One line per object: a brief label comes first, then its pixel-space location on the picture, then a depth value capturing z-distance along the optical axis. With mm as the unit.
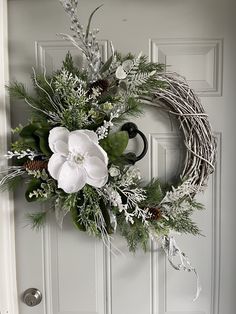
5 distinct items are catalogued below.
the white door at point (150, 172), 1195
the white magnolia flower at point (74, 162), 1038
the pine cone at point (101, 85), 1067
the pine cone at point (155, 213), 1101
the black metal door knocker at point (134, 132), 1179
